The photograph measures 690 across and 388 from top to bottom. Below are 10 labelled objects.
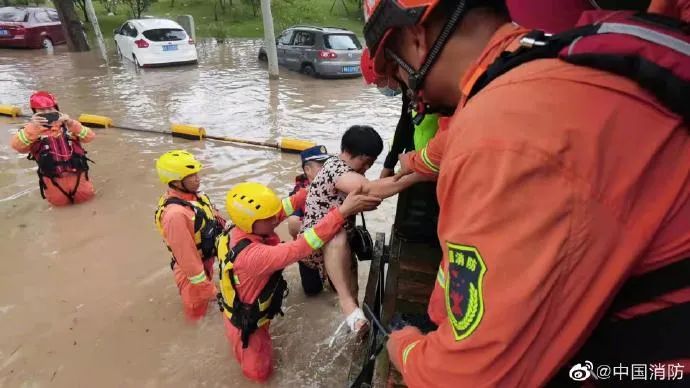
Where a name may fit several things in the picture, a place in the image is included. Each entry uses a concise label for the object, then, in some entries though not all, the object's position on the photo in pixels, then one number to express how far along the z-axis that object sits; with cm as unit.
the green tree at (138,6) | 2694
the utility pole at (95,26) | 1647
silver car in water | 1370
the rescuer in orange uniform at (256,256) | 304
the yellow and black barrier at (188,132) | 810
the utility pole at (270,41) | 1309
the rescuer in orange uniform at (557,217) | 77
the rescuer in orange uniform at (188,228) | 383
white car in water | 1554
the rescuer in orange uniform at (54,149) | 602
